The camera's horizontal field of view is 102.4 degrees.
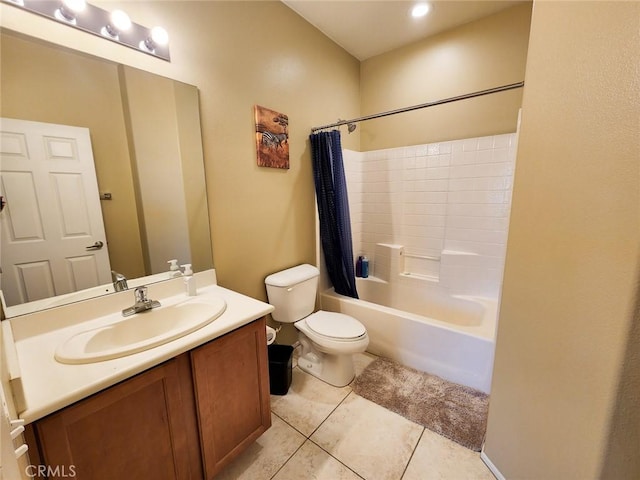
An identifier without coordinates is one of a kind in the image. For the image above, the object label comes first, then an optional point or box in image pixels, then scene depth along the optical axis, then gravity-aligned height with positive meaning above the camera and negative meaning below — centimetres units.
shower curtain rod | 150 +62
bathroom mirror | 97 +30
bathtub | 169 -96
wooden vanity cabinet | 72 -73
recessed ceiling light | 185 +138
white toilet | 168 -86
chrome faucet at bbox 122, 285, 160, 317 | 117 -46
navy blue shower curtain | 208 -7
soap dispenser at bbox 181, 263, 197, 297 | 136 -41
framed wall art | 173 +44
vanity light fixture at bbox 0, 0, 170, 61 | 96 +75
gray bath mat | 143 -126
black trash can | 167 -110
